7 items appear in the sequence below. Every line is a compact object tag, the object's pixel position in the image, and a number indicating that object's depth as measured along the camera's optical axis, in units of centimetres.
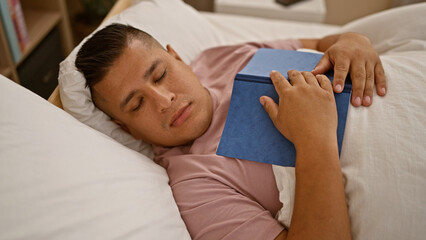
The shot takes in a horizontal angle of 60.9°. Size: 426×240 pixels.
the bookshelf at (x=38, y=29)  162
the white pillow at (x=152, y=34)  102
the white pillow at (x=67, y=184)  65
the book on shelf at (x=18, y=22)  165
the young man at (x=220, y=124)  79
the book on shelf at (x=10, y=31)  155
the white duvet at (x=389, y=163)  74
